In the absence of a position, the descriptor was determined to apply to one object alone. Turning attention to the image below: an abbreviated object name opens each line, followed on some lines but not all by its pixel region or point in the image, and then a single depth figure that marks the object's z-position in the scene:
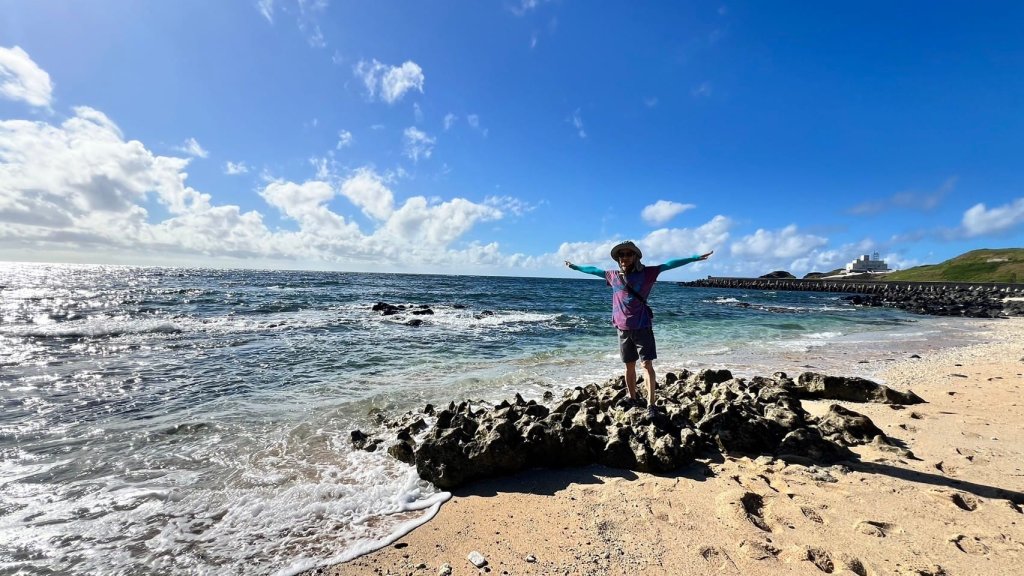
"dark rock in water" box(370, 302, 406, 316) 29.36
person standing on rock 6.25
